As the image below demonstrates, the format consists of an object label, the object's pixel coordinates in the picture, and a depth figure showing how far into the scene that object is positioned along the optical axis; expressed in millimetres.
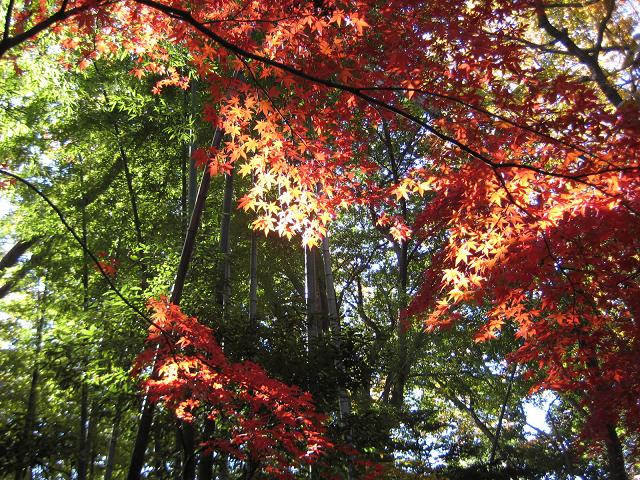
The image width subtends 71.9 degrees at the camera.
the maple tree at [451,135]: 3023
